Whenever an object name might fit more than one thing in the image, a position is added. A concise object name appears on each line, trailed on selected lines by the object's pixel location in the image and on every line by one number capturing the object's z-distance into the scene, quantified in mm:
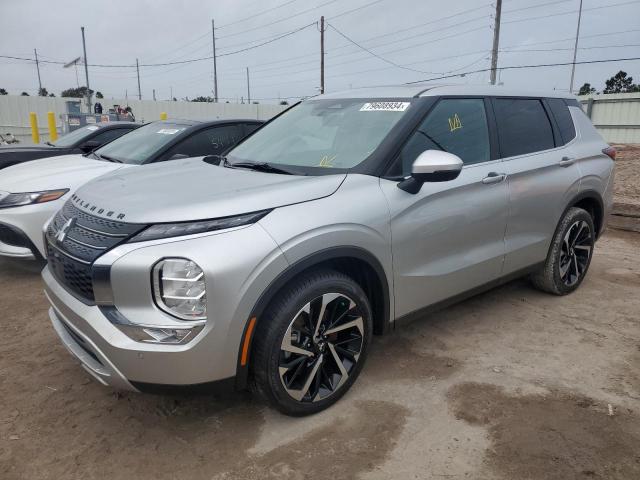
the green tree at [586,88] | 44819
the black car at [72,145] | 6594
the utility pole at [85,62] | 27927
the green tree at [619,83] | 53444
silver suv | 2227
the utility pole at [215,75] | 42844
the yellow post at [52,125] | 14875
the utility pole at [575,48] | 38462
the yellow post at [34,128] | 15930
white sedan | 4621
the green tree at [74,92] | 59094
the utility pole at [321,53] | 34062
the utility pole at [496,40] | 23484
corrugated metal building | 20109
